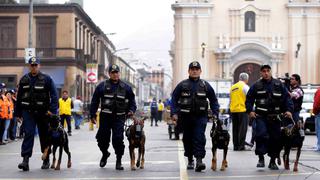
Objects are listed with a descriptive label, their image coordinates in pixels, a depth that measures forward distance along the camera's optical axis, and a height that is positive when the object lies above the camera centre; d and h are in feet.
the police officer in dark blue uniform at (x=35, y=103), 47.37 +0.38
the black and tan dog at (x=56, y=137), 47.25 -1.67
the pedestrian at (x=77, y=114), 124.88 -0.77
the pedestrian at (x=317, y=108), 65.26 +0.05
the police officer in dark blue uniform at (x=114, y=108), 47.34 +0.07
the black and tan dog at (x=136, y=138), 47.03 -1.73
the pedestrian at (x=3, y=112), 79.15 -0.27
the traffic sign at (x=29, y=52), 110.83 +8.05
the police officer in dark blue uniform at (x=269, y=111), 47.80 -0.14
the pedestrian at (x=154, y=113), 156.87 -0.79
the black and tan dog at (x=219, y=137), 47.09 -1.68
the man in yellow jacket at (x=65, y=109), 100.68 +0.03
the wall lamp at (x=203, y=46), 246.27 +19.51
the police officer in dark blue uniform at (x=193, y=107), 46.68 +0.11
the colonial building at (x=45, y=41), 190.19 +16.60
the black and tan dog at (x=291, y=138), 47.47 -1.77
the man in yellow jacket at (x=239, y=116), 64.13 -0.59
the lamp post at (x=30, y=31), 113.89 +11.47
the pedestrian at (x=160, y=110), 177.47 -0.22
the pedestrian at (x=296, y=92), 64.18 +1.36
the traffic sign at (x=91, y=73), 154.40 +7.08
